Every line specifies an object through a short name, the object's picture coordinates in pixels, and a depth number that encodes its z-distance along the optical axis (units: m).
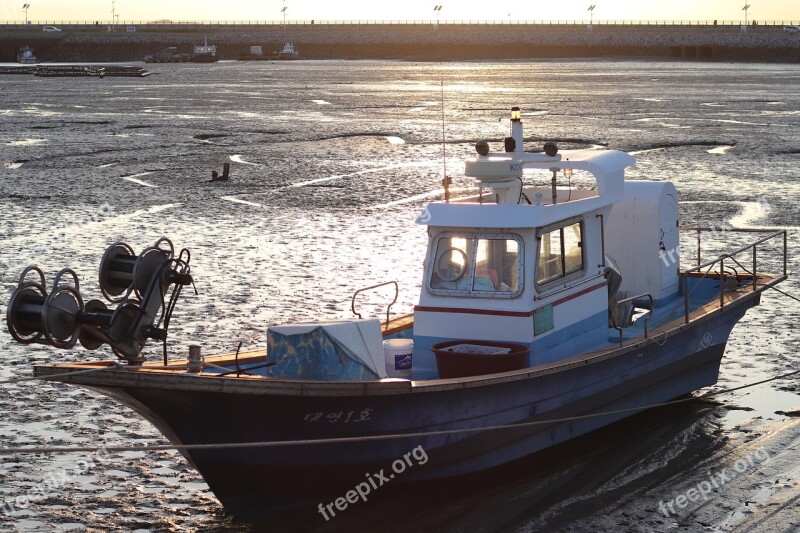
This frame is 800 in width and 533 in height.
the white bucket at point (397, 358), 13.50
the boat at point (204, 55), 178.88
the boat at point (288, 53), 197.62
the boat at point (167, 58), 178.25
